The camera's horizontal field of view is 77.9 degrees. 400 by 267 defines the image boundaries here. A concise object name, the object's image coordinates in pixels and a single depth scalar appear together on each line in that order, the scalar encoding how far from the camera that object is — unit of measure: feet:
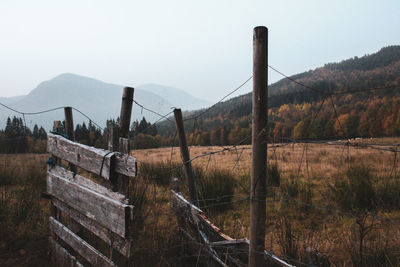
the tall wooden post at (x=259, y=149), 5.22
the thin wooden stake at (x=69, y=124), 11.37
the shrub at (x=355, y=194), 13.93
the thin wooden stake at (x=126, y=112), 8.39
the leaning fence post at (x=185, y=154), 11.22
